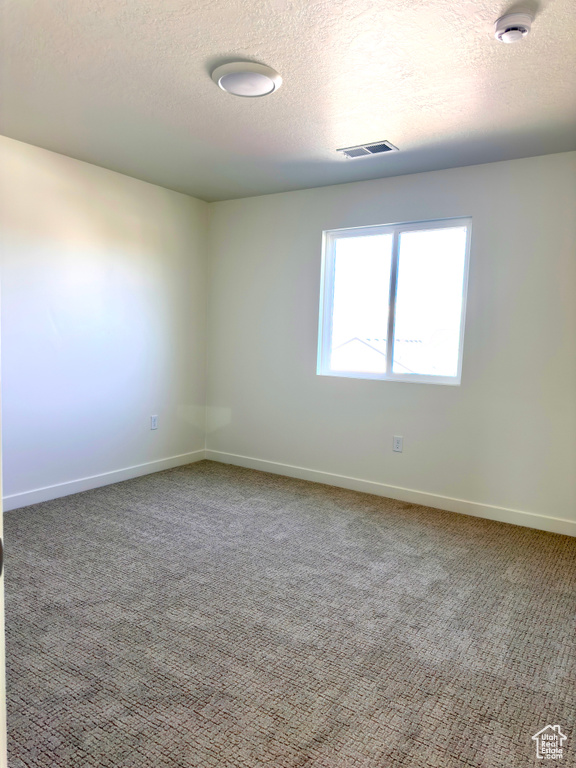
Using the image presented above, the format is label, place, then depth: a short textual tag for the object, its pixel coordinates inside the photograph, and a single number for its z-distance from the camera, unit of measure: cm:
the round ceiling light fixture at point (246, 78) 230
